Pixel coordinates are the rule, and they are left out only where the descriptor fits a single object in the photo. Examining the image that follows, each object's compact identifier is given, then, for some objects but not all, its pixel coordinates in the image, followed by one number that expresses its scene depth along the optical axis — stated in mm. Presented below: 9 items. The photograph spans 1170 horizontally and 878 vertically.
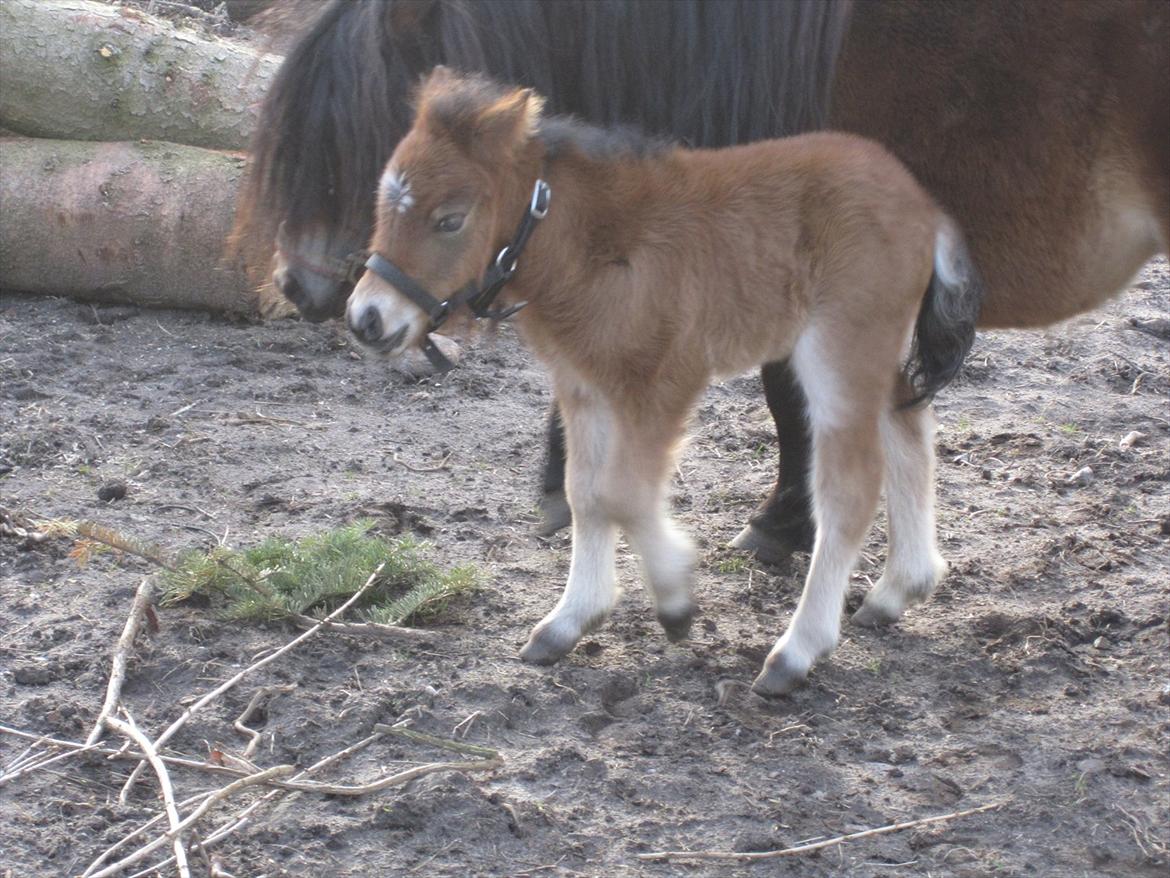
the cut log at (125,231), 11711
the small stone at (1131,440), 9844
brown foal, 6156
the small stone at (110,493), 8672
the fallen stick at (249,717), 5969
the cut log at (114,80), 12141
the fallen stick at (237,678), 5834
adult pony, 6648
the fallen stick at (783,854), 5379
